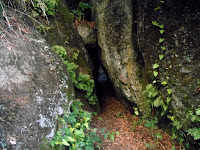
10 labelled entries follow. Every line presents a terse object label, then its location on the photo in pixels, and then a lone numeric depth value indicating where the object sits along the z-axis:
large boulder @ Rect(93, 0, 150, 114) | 5.72
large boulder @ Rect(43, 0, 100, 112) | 5.60
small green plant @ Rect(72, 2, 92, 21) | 7.15
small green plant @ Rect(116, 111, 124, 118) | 6.58
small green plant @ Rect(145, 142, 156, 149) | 4.64
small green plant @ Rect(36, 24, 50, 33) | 5.04
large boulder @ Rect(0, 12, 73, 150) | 2.47
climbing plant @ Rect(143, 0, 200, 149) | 4.26
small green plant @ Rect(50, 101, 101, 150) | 2.81
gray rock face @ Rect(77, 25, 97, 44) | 7.06
